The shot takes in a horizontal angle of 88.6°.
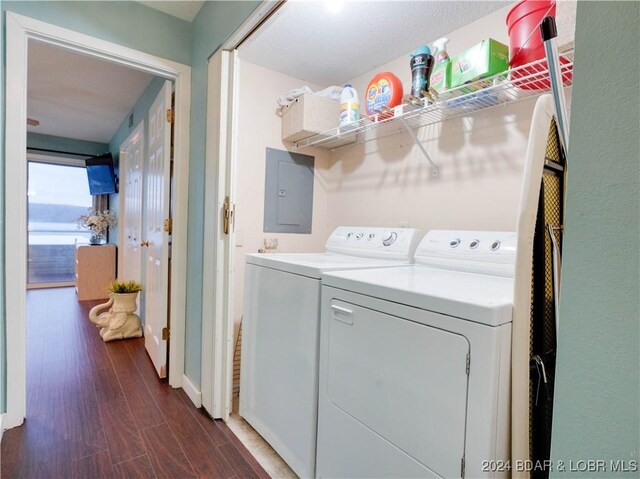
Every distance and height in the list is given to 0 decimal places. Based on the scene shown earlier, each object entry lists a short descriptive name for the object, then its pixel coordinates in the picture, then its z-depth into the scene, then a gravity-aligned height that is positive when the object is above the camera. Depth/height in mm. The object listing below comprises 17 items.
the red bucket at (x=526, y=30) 1170 +766
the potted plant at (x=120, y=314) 2945 -846
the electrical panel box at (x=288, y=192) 2375 +270
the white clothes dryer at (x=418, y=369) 792 -388
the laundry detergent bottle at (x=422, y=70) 1577 +789
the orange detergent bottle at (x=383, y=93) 1821 +781
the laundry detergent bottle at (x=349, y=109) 1965 +732
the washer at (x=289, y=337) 1337 -499
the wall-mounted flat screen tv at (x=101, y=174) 4934 +724
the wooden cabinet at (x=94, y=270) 4555 -682
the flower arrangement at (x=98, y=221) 5052 +21
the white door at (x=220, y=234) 1760 -42
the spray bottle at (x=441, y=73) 1475 +732
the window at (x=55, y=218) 5262 +48
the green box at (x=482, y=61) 1311 +713
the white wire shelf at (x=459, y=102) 1268 +626
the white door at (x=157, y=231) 2217 -53
